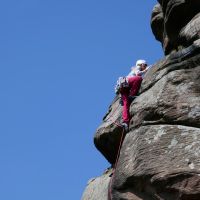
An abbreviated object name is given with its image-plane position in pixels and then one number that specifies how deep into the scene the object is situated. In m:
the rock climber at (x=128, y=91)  15.05
